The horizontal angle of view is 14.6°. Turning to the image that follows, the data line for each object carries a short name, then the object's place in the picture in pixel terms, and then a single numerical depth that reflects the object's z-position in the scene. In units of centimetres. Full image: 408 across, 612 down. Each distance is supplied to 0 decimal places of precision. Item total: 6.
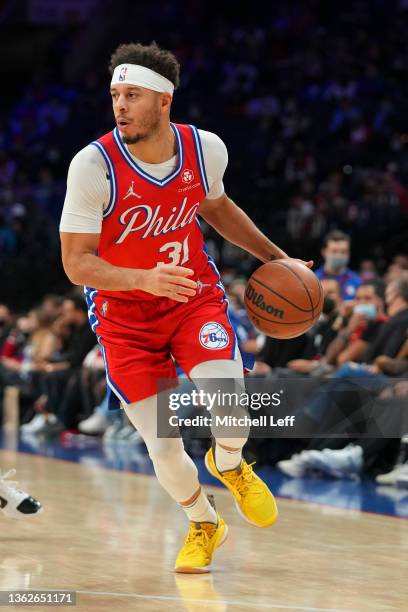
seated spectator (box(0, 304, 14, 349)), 2038
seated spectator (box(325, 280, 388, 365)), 1209
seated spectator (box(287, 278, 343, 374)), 1276
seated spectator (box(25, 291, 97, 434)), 1708
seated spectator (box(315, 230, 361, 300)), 1345
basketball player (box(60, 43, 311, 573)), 640
